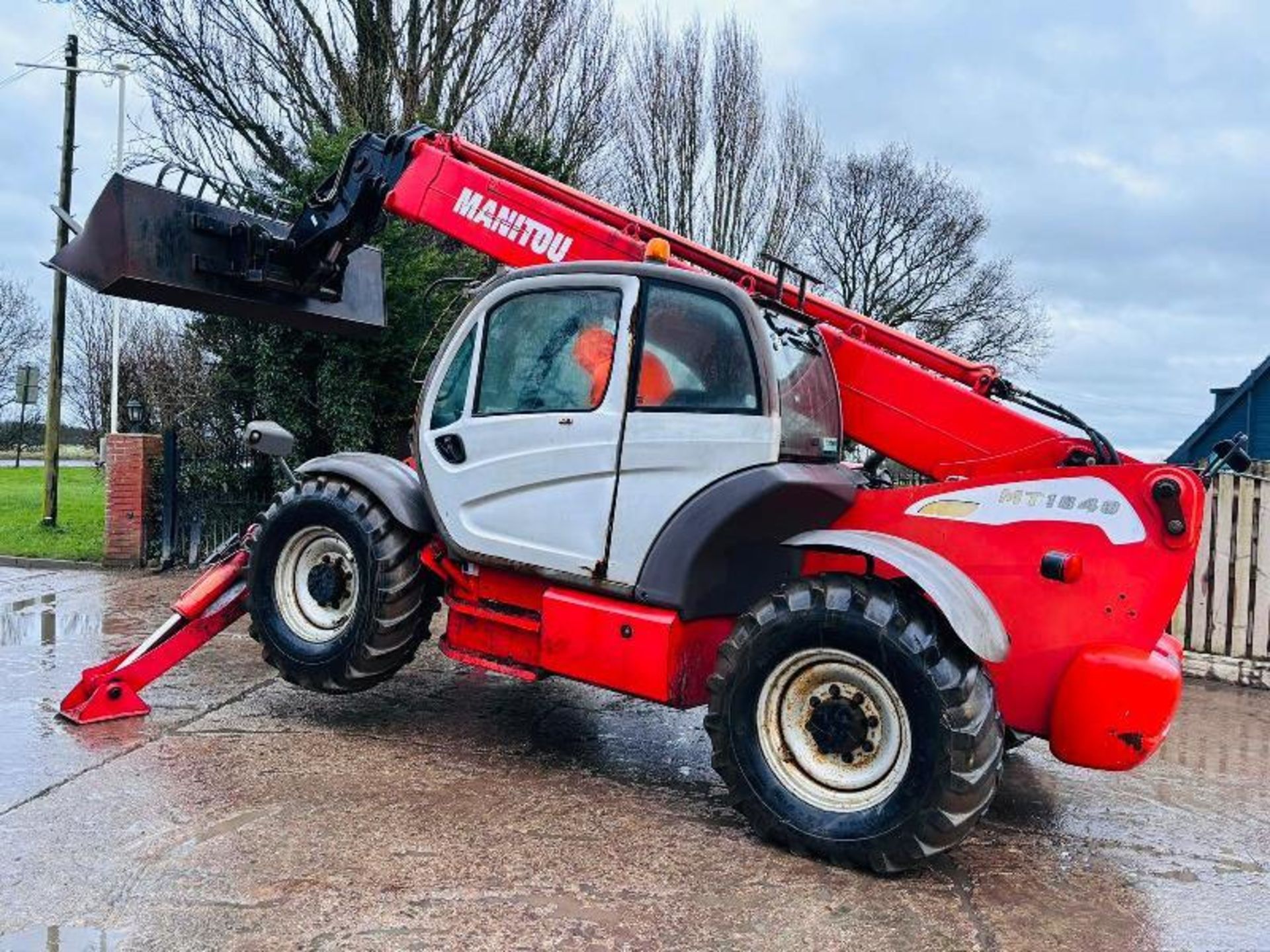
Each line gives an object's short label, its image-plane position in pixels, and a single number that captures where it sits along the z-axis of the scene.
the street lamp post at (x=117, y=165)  15.70
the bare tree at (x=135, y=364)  14.54
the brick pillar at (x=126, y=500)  11.92
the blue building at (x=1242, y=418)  18.38
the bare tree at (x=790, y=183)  24.25
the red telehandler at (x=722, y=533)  4.05
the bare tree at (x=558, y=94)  17.14
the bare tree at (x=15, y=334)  42.59
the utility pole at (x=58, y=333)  14.81
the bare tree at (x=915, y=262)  30.45
